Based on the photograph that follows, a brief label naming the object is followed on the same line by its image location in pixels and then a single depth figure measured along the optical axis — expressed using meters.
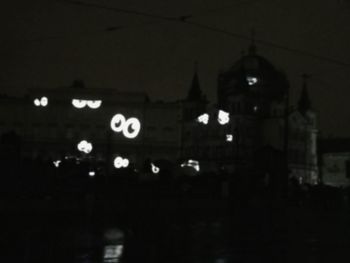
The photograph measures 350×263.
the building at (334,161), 111.19
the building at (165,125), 99.81
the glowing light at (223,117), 92.19
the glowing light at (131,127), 71.38
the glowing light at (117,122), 69.94
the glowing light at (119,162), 82.65
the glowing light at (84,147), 74.50
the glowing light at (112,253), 15.23
